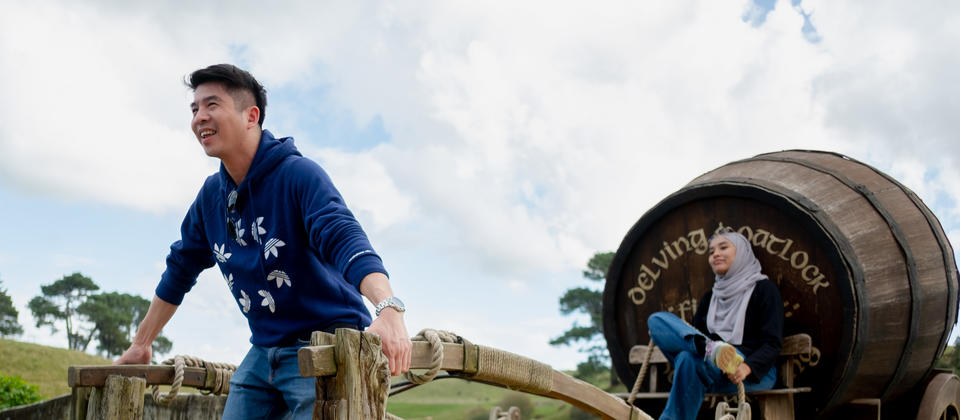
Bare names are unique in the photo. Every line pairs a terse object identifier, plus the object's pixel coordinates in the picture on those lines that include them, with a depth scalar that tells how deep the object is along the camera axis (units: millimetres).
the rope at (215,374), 3182
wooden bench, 4035
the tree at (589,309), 19625
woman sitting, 3893
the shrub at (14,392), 6266
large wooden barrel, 4070
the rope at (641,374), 4371
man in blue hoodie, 2283
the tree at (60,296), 21812
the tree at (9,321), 18972
